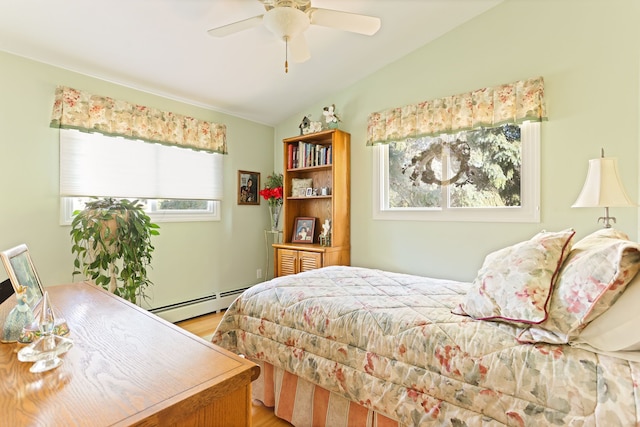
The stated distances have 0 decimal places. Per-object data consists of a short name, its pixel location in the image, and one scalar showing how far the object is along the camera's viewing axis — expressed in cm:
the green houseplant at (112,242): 246
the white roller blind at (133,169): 265
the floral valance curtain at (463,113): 236
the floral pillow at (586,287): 100
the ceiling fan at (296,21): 188
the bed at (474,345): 101
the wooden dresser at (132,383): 61
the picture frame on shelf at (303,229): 371
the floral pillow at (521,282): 119
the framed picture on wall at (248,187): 389
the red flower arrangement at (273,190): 389
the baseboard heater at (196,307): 322
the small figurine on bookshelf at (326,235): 351
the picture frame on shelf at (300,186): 378
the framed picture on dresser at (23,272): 92
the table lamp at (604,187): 169
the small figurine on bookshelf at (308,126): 356
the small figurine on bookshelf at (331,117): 346
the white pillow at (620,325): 98
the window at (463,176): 248
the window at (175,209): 274
